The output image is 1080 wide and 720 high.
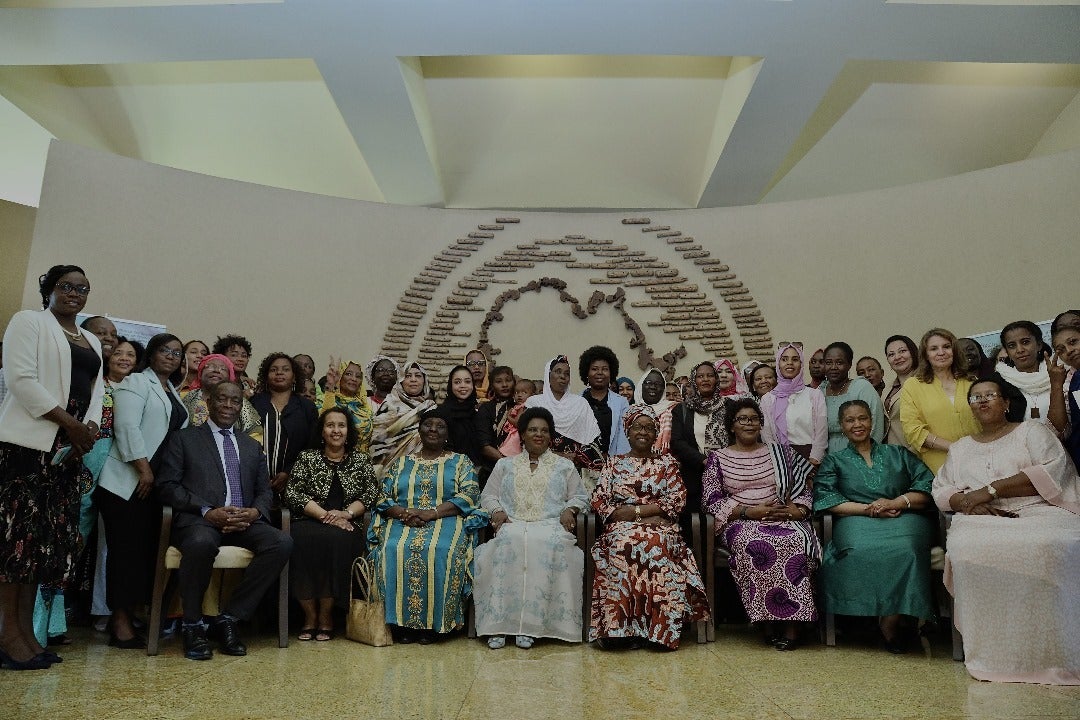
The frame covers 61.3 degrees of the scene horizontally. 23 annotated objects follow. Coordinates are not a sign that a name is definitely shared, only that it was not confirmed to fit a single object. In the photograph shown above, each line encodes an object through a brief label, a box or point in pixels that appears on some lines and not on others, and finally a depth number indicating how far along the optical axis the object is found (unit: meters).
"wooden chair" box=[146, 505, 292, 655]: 4.03
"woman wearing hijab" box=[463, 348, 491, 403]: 6.30
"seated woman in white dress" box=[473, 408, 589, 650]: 4.21
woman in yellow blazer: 4.52
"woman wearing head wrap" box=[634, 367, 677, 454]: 5.13
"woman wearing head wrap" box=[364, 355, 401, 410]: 5.66
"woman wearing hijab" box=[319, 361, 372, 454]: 5.27
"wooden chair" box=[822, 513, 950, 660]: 4.13
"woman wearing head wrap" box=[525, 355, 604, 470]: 5.18
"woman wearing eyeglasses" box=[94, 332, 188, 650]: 4.10
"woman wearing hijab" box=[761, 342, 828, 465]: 5.03
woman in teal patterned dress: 4.27
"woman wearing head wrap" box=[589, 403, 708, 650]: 4.14
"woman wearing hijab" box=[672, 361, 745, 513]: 4.93
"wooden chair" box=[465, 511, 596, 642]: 4.38
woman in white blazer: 3.43
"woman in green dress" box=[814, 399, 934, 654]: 4.06
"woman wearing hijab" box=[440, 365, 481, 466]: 5.25
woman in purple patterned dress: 4.15
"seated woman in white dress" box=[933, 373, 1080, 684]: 3.56
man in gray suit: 3.99
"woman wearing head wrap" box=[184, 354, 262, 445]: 4.79
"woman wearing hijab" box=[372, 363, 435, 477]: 5.38
